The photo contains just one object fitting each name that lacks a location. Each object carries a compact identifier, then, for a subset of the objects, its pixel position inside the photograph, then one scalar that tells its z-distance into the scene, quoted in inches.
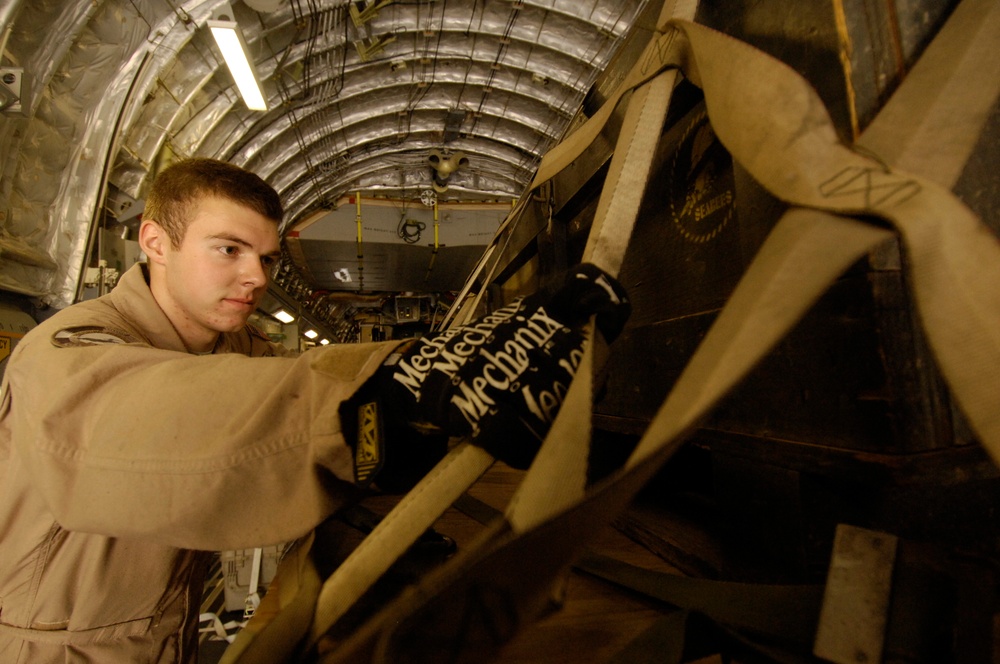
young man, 29.5
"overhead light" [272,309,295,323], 365.2
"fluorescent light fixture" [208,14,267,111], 168.3
